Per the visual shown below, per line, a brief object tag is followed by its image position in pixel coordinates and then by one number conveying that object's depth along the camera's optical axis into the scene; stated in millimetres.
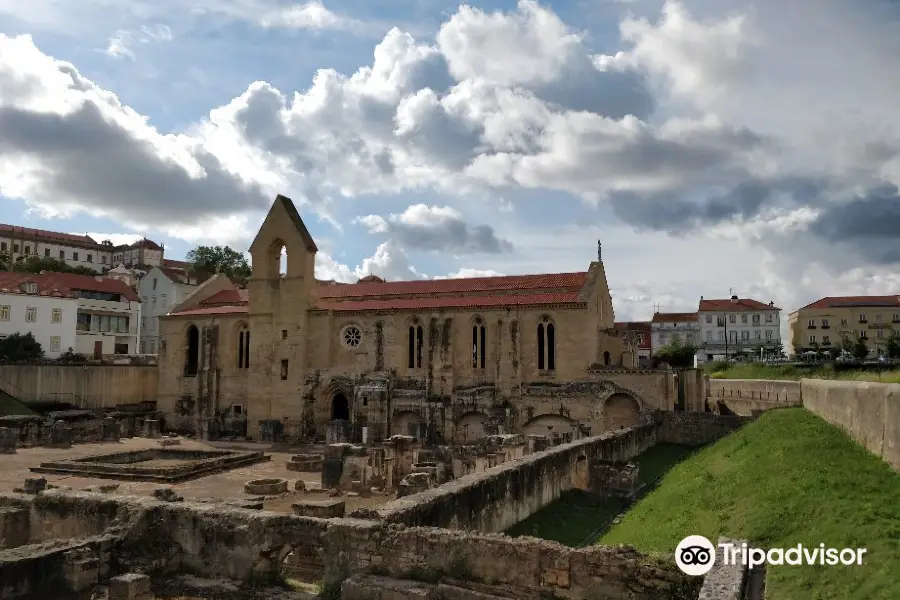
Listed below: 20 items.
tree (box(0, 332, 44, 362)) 49250
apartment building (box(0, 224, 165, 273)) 101062
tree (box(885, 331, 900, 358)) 58375
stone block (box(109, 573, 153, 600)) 11719
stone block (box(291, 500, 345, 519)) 15984
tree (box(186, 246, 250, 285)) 87062
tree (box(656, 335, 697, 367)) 68000
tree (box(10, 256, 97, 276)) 80438
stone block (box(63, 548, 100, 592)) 12406
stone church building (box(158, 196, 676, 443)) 37719
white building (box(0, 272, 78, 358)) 50875
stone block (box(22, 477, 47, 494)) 17720
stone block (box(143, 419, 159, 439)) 43319
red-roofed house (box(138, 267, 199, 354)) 73525
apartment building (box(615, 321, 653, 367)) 94612
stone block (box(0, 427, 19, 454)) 34250
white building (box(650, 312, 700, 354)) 105188
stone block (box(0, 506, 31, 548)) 15812
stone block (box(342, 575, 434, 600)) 10602
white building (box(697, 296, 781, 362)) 96125
